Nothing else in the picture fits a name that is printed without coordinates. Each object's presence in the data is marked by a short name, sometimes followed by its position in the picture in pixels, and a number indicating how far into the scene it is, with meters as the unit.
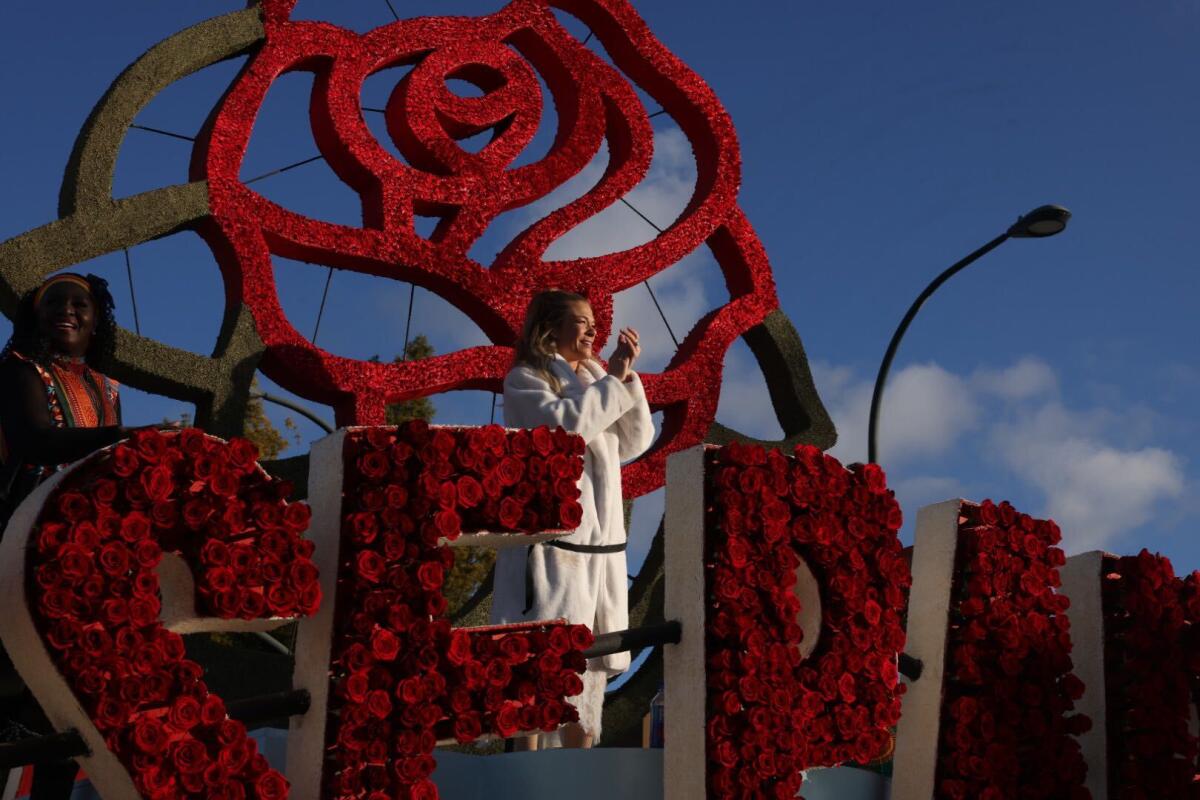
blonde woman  6.02
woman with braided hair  4.61
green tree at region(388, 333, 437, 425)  18.70
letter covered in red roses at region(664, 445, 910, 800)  5.17
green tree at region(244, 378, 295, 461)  19.36
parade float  4.30
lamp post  12.14
